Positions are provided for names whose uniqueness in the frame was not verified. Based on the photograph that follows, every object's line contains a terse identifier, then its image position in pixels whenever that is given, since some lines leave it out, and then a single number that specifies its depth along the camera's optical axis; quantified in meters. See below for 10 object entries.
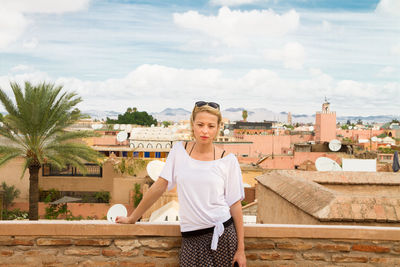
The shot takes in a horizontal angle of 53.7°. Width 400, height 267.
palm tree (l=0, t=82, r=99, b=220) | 14.44
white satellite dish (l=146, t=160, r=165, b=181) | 13.26
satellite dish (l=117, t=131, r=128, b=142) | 31.66
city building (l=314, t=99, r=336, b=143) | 53.84
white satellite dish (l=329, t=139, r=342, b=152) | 31.23
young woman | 2.68
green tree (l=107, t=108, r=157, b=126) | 99.31
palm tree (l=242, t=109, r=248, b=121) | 117.06
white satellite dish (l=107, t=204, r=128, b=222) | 13.89
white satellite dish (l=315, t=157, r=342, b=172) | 14.31
